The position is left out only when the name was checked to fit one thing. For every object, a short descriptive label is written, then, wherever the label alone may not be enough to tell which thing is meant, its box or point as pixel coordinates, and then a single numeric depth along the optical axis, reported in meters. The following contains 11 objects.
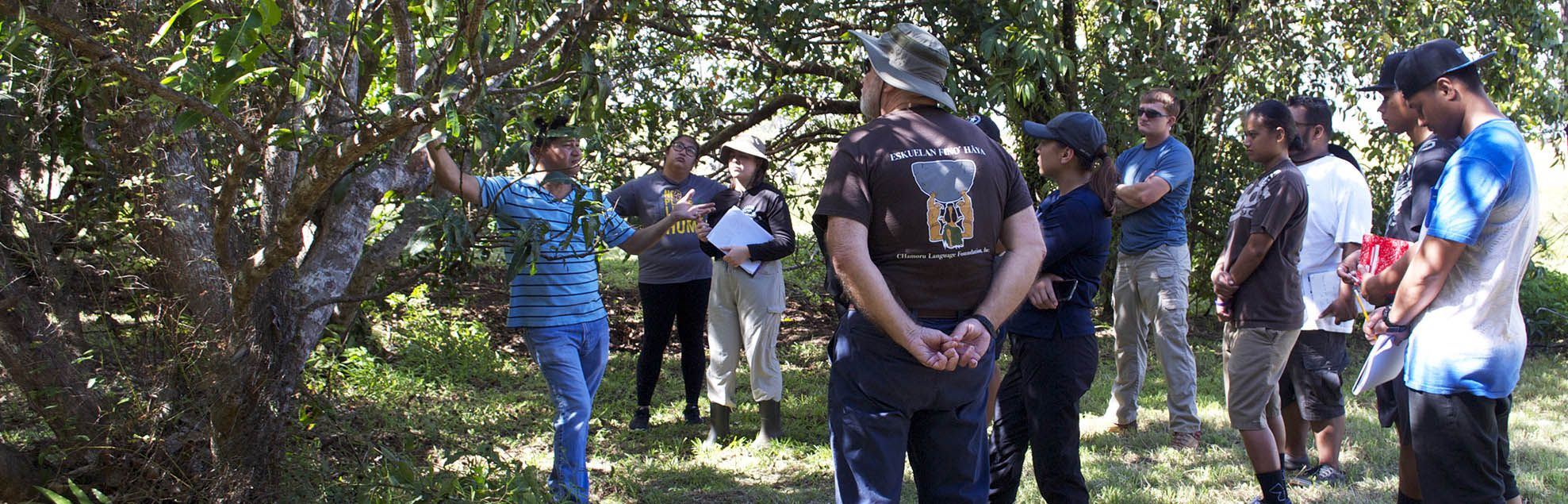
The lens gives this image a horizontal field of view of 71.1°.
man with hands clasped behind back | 2.90
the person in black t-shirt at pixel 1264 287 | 4.37
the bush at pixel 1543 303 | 8.89
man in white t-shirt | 4.75
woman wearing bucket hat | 5.76
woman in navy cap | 3.79
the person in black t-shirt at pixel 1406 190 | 3.56
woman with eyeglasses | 6.10
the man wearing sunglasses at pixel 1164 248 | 5.56
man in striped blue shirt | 4.29
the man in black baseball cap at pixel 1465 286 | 2.99
